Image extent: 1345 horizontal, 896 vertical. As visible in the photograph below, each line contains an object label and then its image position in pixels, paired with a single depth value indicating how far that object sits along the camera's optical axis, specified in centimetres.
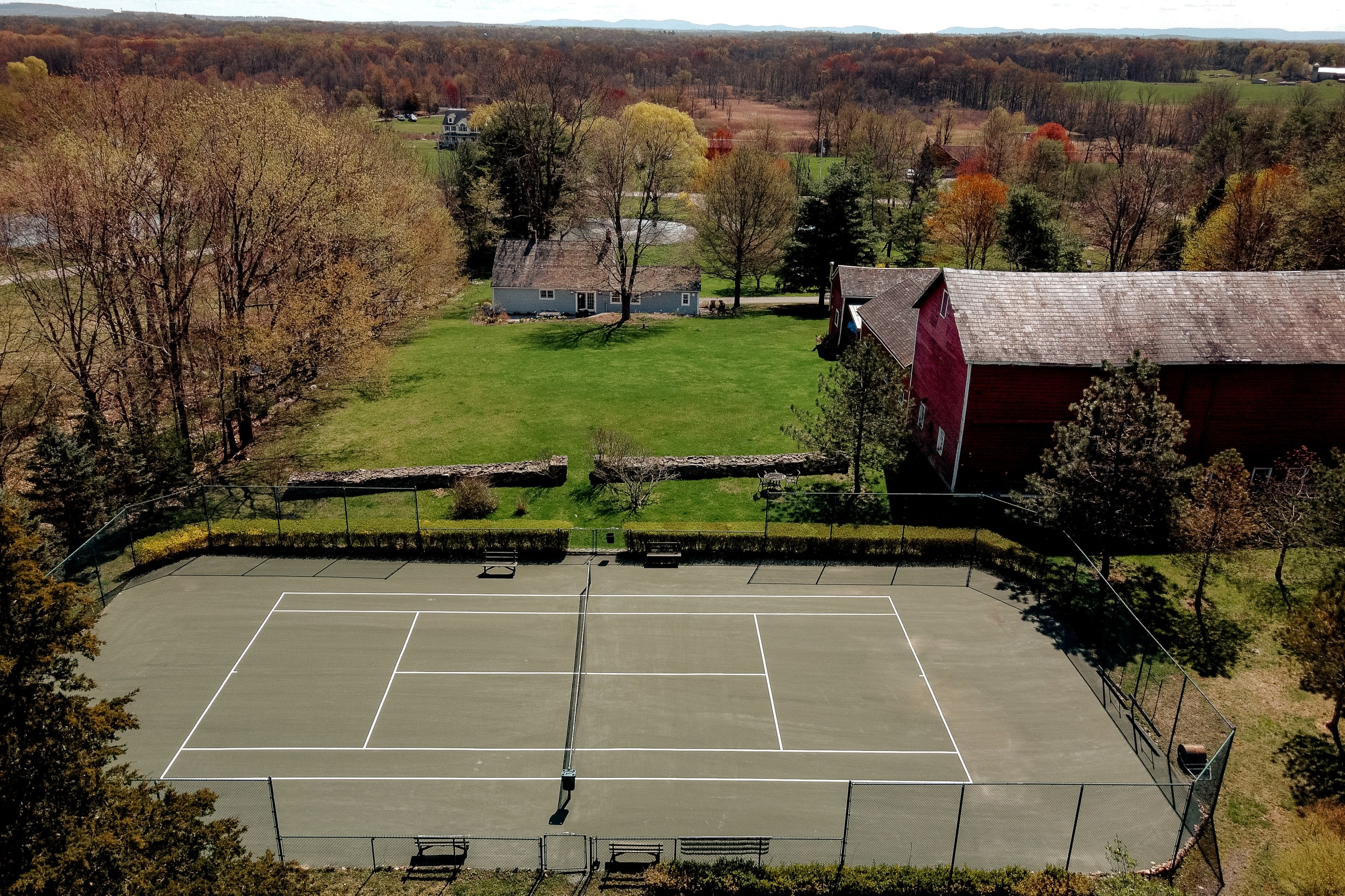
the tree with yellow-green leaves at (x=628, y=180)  6538
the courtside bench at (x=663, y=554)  3228
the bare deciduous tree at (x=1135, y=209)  6706
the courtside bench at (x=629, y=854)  1998
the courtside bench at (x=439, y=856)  1992
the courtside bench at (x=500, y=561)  3206
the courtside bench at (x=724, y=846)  1986
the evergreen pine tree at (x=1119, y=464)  2786
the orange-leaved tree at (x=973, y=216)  7175
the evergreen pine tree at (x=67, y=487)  3112
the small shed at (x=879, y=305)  4528
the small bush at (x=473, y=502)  3528
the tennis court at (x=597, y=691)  2208
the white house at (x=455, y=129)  13649
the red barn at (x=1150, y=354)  3438
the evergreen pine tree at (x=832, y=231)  6425
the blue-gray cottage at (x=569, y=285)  6769
